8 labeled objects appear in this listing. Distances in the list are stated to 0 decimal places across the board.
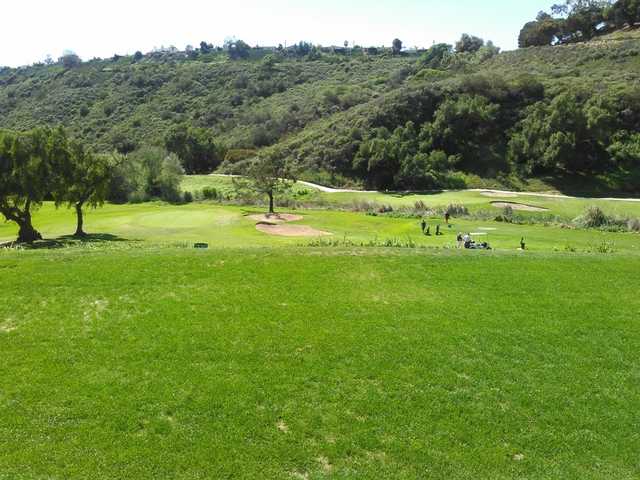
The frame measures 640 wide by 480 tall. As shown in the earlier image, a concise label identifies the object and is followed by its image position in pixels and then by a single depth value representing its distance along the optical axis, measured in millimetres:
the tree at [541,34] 125938
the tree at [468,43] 177750
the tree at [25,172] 35156
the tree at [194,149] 97125
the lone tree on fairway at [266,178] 53406
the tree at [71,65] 189062
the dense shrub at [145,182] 65812
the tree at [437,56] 136625
